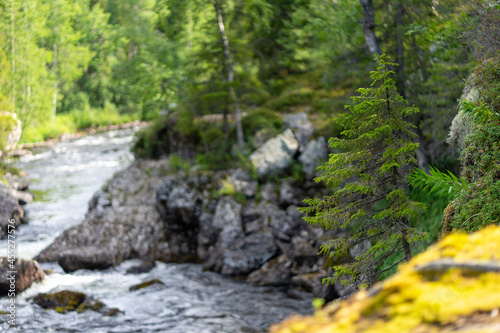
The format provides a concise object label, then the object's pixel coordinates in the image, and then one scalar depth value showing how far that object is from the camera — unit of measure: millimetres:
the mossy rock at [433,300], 1538
